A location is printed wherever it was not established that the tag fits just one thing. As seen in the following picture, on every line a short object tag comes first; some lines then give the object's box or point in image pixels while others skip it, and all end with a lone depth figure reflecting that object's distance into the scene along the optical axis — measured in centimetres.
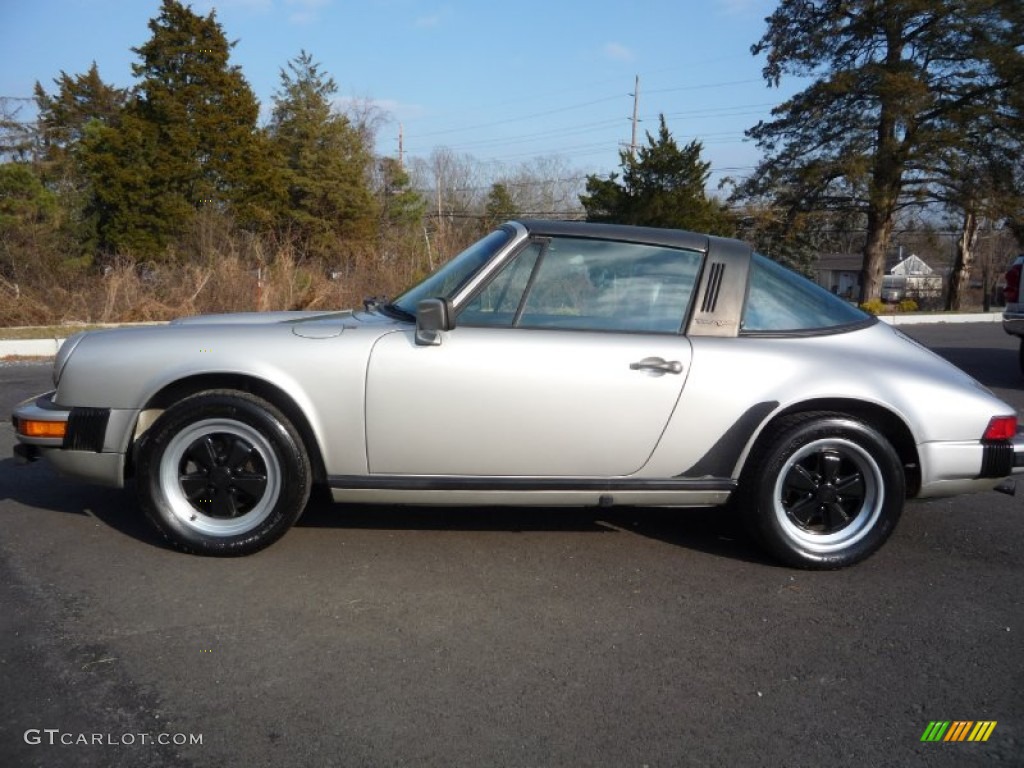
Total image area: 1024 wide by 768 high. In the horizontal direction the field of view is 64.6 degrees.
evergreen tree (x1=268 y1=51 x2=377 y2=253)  3216
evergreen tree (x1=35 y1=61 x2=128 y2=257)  2325
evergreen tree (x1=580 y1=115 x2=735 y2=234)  1998
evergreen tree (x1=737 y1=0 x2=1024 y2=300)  2858
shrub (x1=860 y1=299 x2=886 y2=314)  2836
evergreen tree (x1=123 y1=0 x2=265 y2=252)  2412
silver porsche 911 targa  355
